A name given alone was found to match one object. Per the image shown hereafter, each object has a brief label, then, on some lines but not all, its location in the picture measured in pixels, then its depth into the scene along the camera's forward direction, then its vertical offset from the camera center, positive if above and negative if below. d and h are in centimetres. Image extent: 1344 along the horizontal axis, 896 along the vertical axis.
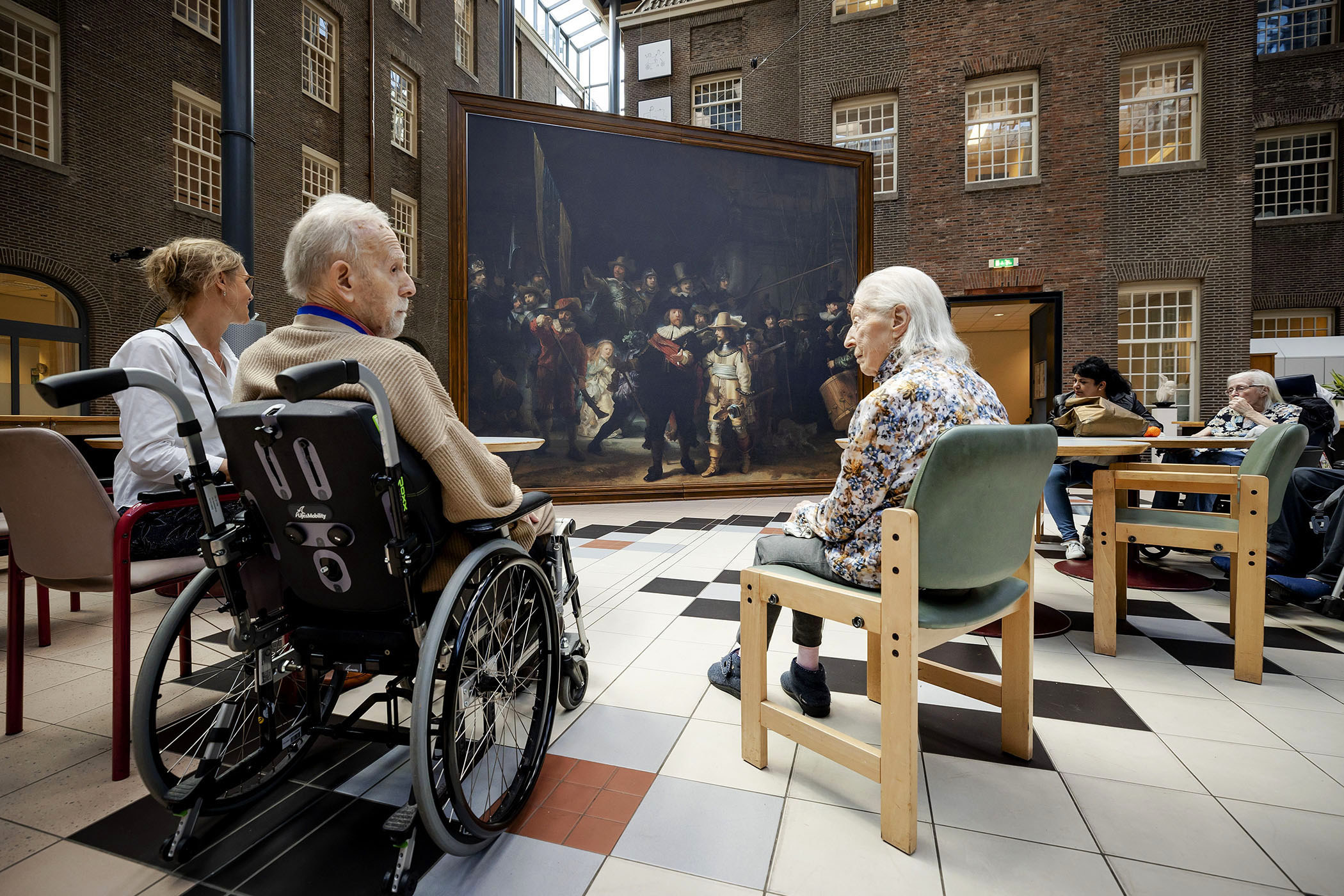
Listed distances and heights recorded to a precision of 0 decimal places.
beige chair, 158 -28
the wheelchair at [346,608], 107 -37
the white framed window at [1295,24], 1054 +751
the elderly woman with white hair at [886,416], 139 +6
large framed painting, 620 +164
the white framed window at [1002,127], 1021 +544
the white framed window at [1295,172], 1068 +492
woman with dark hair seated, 419 -20
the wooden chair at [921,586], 124 -36
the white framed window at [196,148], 916 +458
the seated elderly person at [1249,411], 398 +20
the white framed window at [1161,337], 995 +174
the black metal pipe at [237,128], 477 +260
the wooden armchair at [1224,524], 215 -34
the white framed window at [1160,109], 991 +559
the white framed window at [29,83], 727 +446
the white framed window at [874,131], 1088 +578
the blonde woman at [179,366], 180 +24
